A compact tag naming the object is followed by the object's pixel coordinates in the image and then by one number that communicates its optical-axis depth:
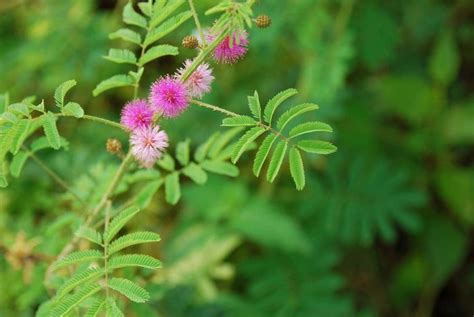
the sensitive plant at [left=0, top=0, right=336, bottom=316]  0.42
